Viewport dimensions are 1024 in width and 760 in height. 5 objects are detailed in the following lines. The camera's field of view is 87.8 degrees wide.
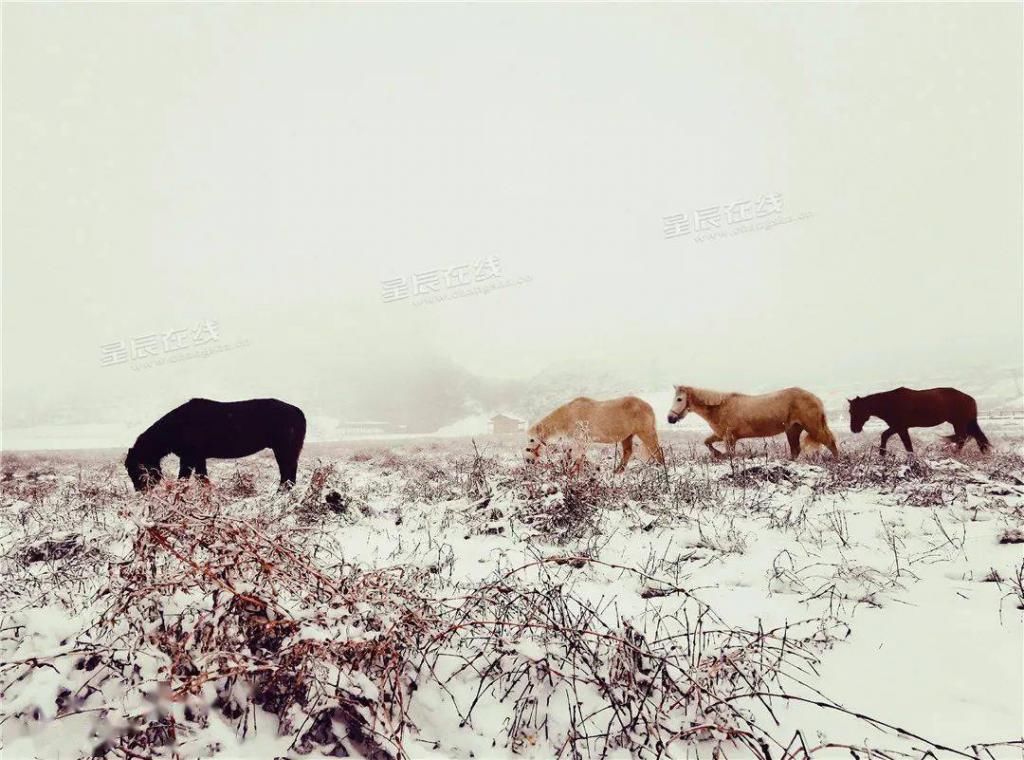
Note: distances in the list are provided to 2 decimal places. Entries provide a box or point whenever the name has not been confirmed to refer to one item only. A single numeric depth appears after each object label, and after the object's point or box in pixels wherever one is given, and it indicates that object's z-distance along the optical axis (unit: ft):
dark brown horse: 37.24
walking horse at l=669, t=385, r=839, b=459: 35.81
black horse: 28.63
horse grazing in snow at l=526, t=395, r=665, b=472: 38.46
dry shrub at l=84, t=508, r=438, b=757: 6.37
